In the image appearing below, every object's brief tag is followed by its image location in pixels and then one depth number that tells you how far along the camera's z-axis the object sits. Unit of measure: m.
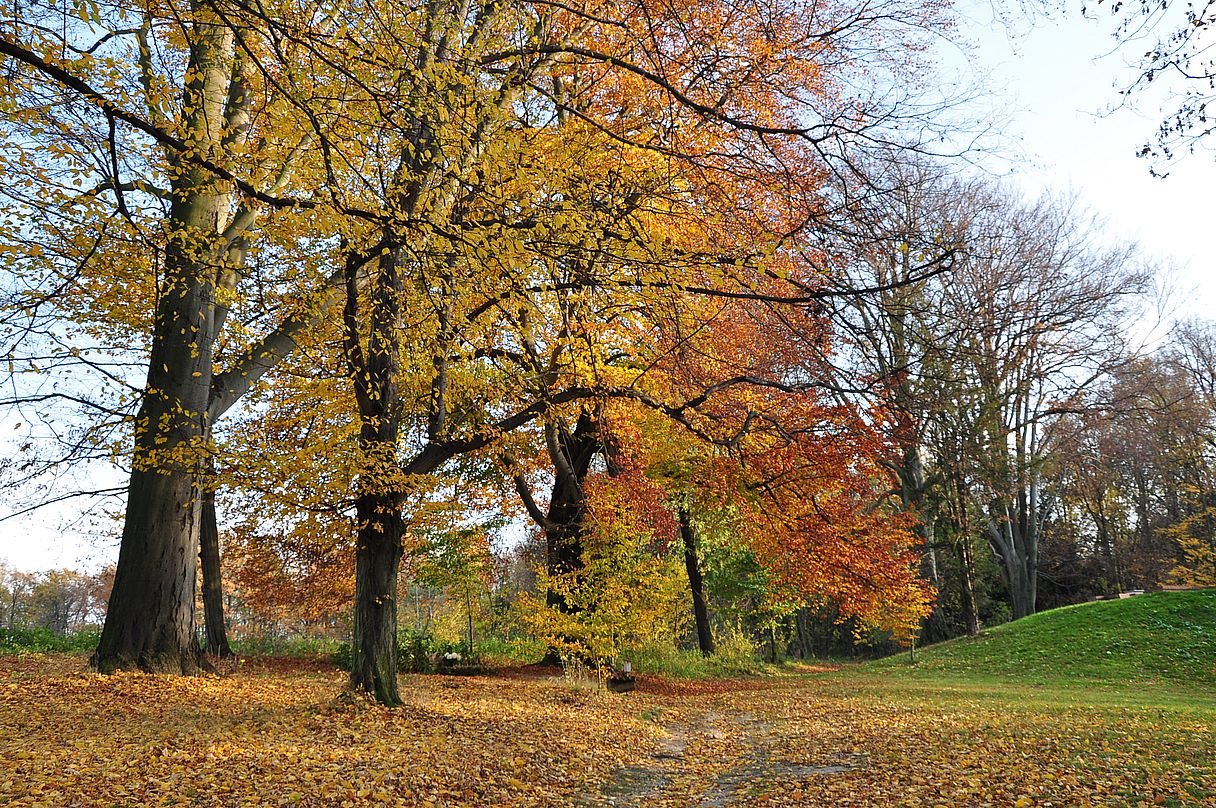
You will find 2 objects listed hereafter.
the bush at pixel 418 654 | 15.04
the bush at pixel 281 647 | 17.23
